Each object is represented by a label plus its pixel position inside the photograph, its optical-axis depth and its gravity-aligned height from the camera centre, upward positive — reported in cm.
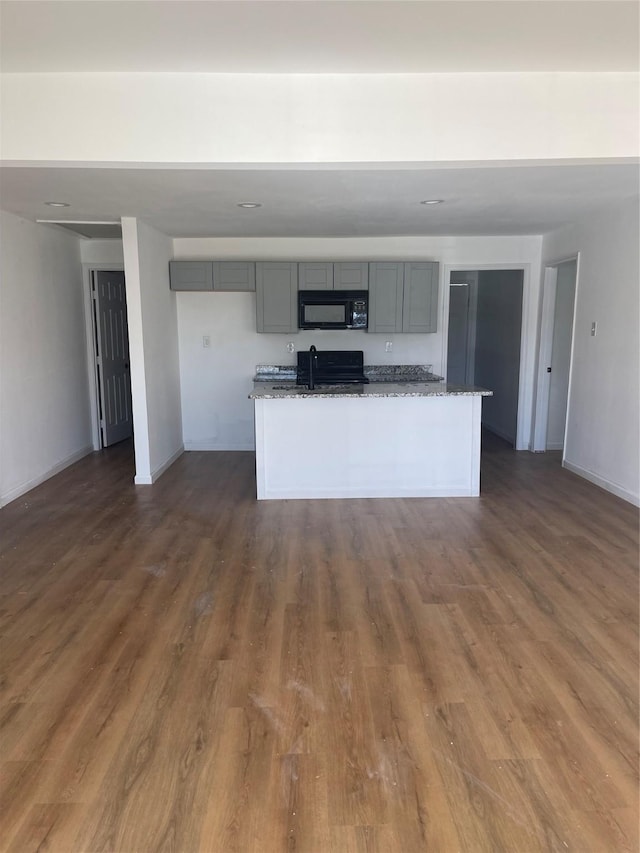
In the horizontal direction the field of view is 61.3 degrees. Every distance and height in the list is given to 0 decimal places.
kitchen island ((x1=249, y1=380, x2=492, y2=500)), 449 -95
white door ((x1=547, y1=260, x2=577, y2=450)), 597 -4
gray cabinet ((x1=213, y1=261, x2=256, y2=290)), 576 +58
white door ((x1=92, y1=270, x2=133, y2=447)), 635 -31
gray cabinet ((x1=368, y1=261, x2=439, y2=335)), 583 +35
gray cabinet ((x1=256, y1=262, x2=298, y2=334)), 577 +35
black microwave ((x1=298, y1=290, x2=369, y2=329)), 580 +22
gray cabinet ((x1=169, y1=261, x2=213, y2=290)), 573 +57
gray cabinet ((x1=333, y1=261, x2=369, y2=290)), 579 +57
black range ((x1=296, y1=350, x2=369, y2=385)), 603 -39
